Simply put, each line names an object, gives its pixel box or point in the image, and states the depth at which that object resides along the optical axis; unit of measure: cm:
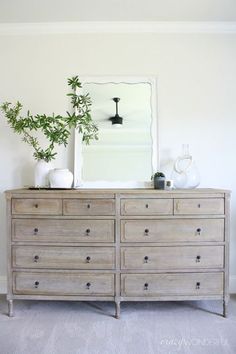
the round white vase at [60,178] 235
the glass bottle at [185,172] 249
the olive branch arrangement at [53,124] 241
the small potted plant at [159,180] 242
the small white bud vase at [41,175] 245
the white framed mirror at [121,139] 264
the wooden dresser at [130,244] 217
